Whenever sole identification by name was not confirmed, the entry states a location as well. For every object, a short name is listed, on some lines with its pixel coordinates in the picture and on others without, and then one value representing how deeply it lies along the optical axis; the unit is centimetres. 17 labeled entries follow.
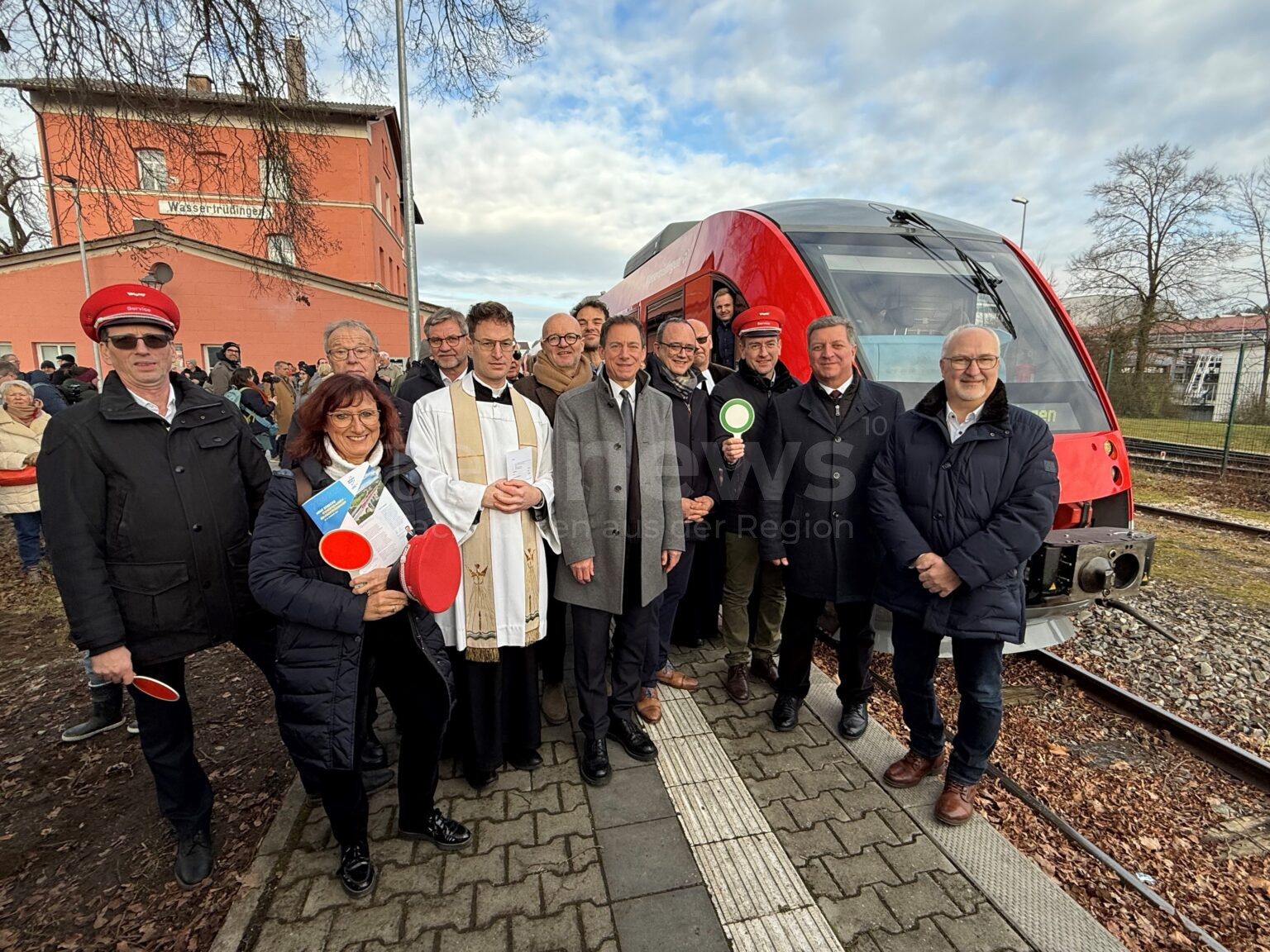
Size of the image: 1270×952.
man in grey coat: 303
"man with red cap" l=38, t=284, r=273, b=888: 221
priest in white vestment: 279
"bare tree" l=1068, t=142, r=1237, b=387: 2297
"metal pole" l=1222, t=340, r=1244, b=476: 1070
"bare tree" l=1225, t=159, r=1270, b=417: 1953
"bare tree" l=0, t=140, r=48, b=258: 1528
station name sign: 2383
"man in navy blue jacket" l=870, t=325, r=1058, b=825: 259
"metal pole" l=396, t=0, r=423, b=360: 957
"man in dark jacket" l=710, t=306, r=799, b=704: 363
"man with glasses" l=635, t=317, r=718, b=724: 352
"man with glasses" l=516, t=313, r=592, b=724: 351
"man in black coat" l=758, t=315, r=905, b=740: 320
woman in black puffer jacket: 211
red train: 398
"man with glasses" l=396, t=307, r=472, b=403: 402
